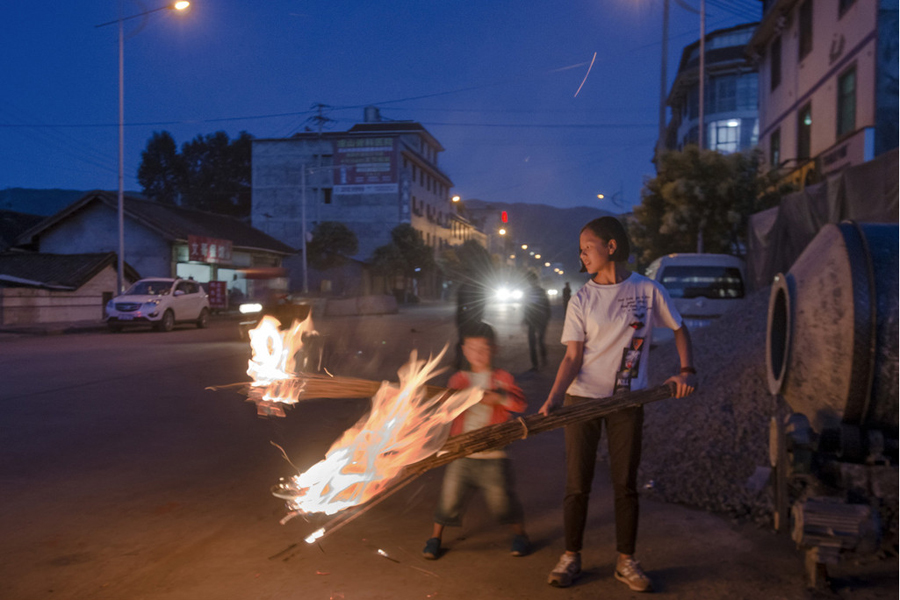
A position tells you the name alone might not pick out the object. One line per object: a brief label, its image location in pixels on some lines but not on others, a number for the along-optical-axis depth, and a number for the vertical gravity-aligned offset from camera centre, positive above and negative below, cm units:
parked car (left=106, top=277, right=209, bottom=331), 2280 -76
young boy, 414 -107
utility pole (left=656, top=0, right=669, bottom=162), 2622 +773
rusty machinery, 342 -70
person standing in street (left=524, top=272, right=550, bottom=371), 1309 -56
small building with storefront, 3512 +224
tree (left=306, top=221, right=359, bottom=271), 5462 +302
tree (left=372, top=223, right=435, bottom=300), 5956 +246
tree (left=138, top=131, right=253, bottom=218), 7188 +1104
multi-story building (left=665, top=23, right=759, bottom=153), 4541 +1293
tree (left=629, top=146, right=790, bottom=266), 2239 +293
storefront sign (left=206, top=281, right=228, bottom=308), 3428 -45
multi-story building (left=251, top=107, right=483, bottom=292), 6225 +784
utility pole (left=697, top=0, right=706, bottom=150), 2589 +932
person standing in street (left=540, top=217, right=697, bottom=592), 367 -44
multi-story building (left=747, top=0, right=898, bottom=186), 1656 +581
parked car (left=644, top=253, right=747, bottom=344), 1255 +5
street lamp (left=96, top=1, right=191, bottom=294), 2655 +412
